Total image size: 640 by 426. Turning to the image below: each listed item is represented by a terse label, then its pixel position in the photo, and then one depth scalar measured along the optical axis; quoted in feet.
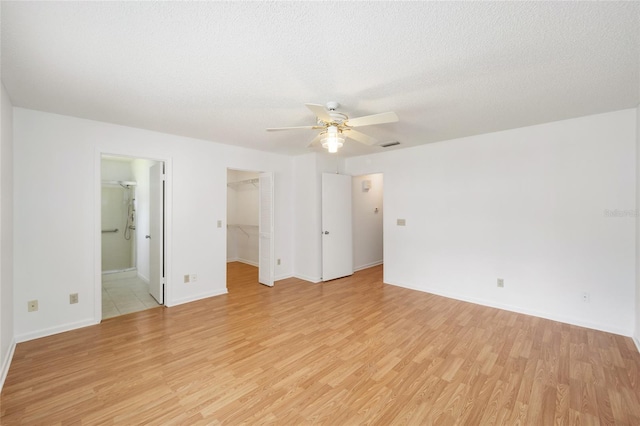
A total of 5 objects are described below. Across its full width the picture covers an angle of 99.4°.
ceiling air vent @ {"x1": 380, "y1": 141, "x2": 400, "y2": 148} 14.07
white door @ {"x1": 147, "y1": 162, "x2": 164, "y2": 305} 12.62
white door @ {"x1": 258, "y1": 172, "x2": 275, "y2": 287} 15.65
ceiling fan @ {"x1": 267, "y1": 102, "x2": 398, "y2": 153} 7.41
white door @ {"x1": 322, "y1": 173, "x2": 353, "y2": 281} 16.71
